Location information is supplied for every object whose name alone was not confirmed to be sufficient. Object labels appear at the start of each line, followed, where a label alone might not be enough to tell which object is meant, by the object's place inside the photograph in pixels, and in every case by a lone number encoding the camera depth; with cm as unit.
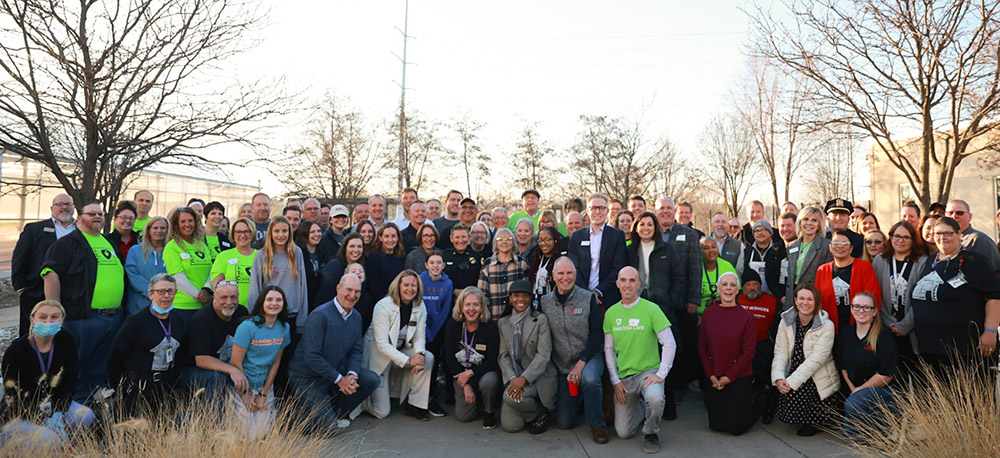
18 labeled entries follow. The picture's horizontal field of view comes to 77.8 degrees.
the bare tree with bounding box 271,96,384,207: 2216
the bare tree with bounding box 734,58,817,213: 2080
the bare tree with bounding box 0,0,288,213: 808
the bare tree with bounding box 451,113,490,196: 2666
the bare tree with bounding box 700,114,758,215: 2362
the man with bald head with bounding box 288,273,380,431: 550
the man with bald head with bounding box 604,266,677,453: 539
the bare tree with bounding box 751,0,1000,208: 1067
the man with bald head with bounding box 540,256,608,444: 561
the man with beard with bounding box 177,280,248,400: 519
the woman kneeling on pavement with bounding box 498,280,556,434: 554
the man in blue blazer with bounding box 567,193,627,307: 631
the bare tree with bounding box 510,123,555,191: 2536
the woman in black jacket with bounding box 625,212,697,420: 641
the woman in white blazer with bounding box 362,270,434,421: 599
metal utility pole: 2433
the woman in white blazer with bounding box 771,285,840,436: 543
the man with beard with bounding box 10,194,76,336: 575
